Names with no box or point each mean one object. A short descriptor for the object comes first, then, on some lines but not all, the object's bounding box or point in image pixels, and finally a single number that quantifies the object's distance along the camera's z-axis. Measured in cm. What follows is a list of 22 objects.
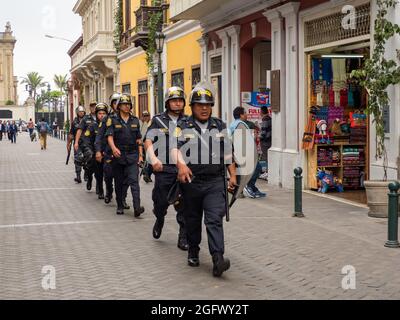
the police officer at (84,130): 1452
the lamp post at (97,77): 4225
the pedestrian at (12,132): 5121
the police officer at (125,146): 1125
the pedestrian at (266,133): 1648
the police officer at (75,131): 1654
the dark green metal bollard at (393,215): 830
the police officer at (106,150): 1171
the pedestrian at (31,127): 5503
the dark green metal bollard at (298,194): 1073
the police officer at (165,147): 850
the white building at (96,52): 3722
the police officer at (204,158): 712
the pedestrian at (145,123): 1702
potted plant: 1055
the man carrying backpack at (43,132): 3709
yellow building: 2314
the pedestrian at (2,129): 5541
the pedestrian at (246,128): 1289
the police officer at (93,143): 1401
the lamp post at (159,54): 2134
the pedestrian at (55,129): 6651
